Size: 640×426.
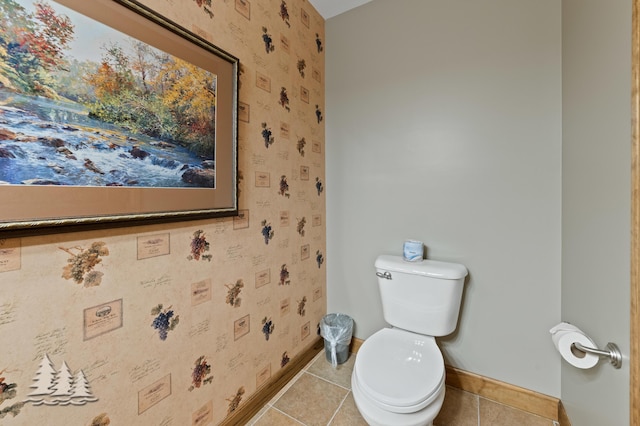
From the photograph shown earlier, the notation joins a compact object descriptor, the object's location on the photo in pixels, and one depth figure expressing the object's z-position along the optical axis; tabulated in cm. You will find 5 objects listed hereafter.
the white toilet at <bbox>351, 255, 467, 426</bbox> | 103
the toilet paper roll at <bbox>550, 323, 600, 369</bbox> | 91
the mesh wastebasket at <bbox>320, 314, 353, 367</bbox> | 177
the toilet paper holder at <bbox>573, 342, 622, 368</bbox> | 78
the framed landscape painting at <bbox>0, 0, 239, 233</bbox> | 67
